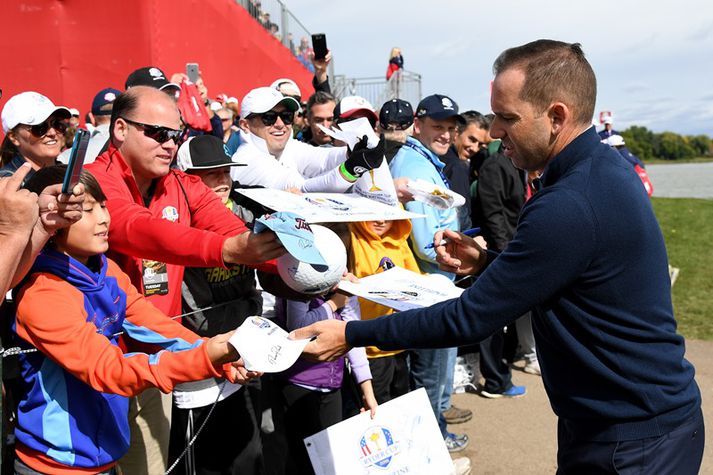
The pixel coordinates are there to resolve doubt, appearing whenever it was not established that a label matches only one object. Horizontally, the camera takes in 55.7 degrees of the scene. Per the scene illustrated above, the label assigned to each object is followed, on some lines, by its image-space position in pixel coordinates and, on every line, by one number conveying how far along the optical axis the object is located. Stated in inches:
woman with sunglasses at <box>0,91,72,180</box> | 180.1
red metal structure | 360.2
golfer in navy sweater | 88.5
